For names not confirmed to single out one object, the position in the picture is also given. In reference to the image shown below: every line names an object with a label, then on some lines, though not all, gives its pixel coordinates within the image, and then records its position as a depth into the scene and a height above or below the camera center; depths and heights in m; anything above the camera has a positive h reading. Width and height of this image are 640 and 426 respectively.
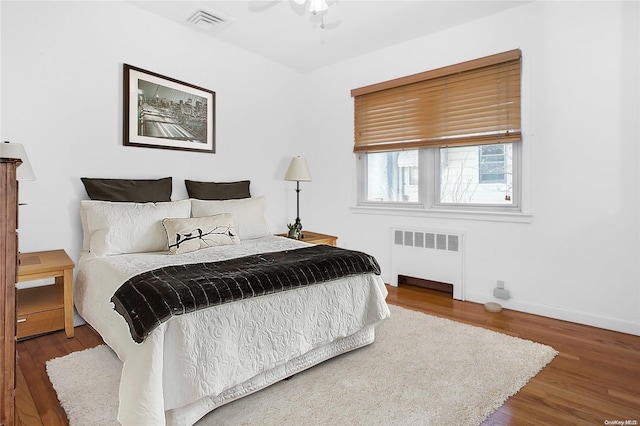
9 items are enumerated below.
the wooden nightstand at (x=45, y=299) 2.27 -0.60
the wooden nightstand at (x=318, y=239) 3.69 -0.28
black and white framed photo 3.05 +0.90
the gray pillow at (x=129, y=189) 2.77 +0.18
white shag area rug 1.62 -0.90
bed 1.47 -0.56
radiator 3.40 -0.43
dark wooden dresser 1.30 -0.25
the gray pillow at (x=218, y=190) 3.42 +0.21
